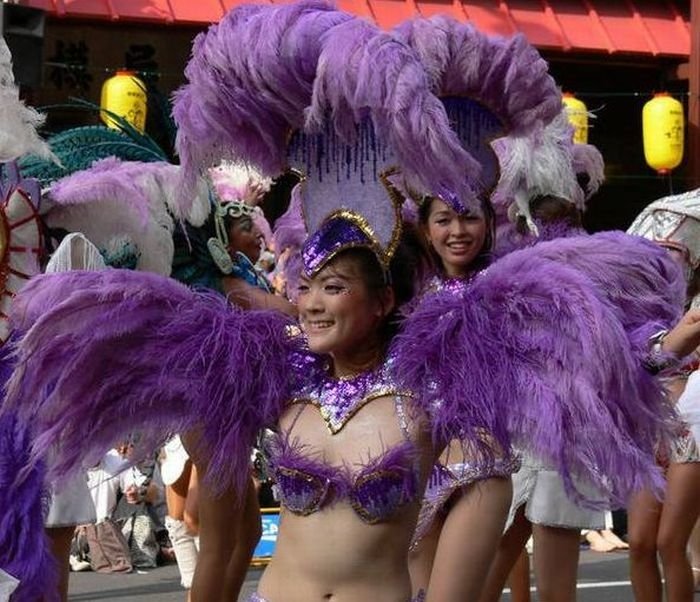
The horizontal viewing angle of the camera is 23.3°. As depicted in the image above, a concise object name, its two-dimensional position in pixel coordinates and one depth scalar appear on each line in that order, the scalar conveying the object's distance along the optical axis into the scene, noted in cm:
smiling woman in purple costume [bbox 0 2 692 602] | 355
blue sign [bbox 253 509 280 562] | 932
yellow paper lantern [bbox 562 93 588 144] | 1285
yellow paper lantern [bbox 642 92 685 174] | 1393
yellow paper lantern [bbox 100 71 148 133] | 1241
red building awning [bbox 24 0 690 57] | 1441
